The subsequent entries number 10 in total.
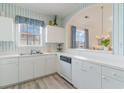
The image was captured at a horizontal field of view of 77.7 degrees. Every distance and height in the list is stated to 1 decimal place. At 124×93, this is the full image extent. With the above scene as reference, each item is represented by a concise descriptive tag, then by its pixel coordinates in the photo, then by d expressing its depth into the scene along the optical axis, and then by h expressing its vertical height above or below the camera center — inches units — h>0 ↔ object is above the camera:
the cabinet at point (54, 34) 119.0 +17.5
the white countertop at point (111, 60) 50.9 -13.6
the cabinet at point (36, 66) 94.3 -28.6
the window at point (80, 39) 144.8 +12.2
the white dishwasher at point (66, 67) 93.6 -28.8
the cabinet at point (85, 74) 62.5 -27.1
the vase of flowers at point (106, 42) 78.3 +3.2
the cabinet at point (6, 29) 84.9 +18.4
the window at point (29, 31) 108.5 +21.2
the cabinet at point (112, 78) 49.1 -22.6
